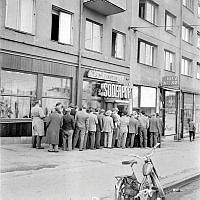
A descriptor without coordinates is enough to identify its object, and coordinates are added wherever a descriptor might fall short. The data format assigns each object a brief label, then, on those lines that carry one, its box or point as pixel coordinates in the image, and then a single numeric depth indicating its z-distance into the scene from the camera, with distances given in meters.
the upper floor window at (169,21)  26.58
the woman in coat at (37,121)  13.11
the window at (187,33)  30.19
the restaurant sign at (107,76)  17.78
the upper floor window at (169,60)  26.60
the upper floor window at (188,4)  29.93
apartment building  14.15
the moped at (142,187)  5.54
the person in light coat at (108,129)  15.07
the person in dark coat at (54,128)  12.55
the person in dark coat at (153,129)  17.64
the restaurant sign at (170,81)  23.63
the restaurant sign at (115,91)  18.34
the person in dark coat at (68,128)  13.13
